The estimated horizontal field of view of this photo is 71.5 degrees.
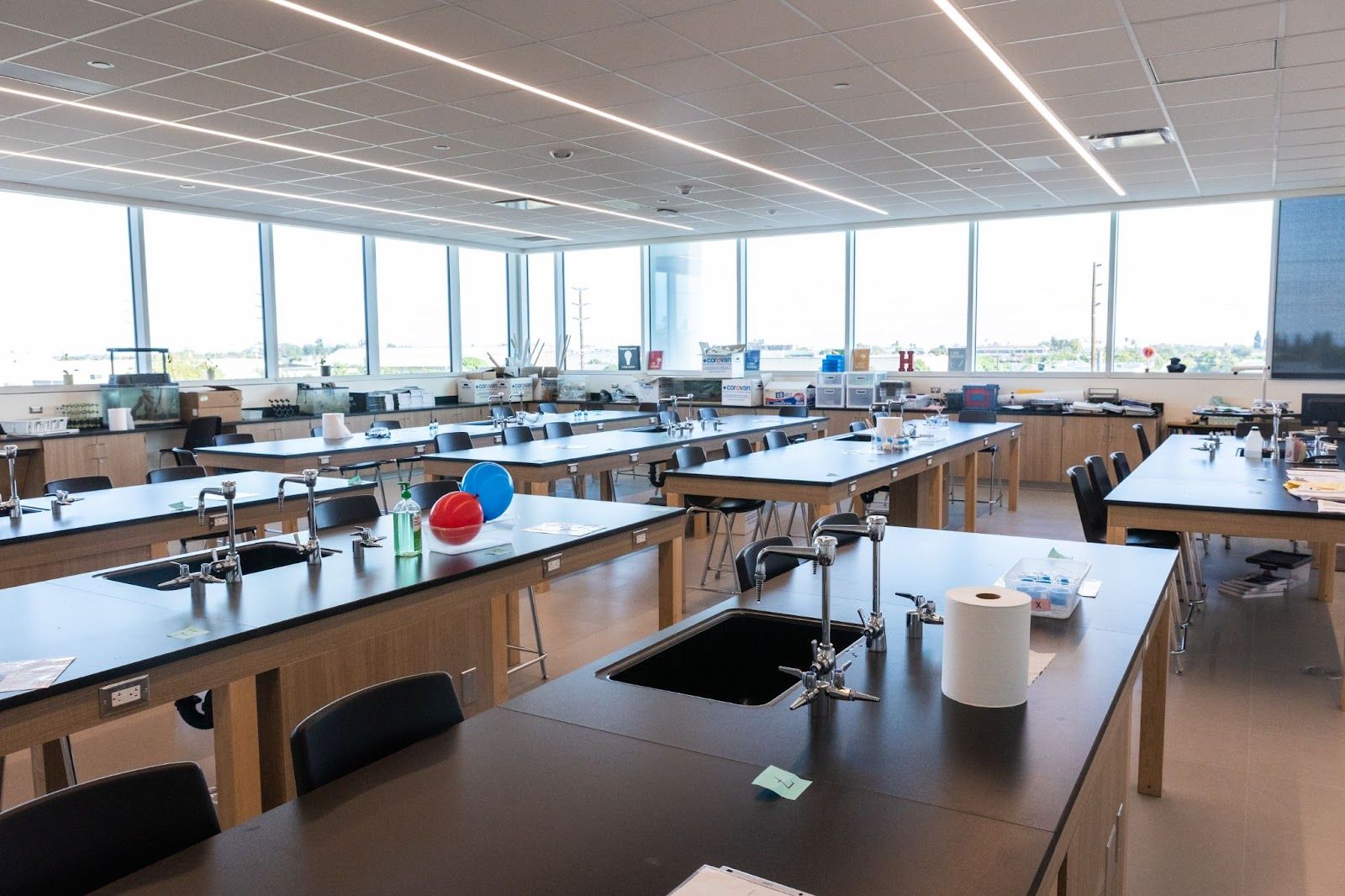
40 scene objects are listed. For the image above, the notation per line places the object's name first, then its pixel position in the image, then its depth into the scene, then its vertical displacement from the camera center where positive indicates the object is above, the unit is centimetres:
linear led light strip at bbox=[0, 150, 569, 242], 710 +165
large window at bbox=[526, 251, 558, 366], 1346 +94
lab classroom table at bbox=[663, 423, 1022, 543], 497 -61
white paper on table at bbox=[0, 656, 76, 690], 183 -60
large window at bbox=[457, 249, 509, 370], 1293 +91
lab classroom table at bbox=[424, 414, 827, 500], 565 -55
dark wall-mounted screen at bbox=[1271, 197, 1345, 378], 880 +71
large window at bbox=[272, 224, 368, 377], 1056 +81
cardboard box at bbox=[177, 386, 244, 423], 898 -30
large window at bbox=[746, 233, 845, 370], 1146 +86
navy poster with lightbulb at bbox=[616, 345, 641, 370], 1253 +15
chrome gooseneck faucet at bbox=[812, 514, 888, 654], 194 -54
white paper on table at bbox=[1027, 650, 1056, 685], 183 -60
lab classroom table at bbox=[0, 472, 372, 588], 346 -61
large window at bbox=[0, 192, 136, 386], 838 +79
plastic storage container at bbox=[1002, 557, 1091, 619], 224 -54
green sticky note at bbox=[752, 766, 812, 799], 137 -62
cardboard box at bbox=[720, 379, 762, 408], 1109 -30
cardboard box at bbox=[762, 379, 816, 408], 1088 -31
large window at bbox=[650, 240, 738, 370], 1222 +94
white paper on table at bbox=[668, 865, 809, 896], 112 -62
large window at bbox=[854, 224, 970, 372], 1073 +84
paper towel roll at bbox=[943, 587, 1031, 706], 164 -50
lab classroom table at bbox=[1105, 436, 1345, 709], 375 -59
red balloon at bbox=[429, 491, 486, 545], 328 -51
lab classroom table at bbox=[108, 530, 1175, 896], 117 -63
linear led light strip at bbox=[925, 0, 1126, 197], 432 +161
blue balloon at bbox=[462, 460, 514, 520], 350 -43
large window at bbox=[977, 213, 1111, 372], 999 +80
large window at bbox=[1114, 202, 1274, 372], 930 +81
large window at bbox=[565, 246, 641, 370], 1294 +90
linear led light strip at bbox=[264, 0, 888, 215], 425 +162
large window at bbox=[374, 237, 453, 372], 1177 +84
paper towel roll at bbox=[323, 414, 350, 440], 700 -41
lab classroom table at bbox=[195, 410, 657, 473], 618 -56
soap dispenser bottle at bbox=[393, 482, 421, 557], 295 -51
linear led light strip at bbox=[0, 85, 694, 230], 554 +163
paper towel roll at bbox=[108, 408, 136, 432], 823 -41
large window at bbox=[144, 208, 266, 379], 941 +82
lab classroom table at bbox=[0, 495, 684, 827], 201 -65
